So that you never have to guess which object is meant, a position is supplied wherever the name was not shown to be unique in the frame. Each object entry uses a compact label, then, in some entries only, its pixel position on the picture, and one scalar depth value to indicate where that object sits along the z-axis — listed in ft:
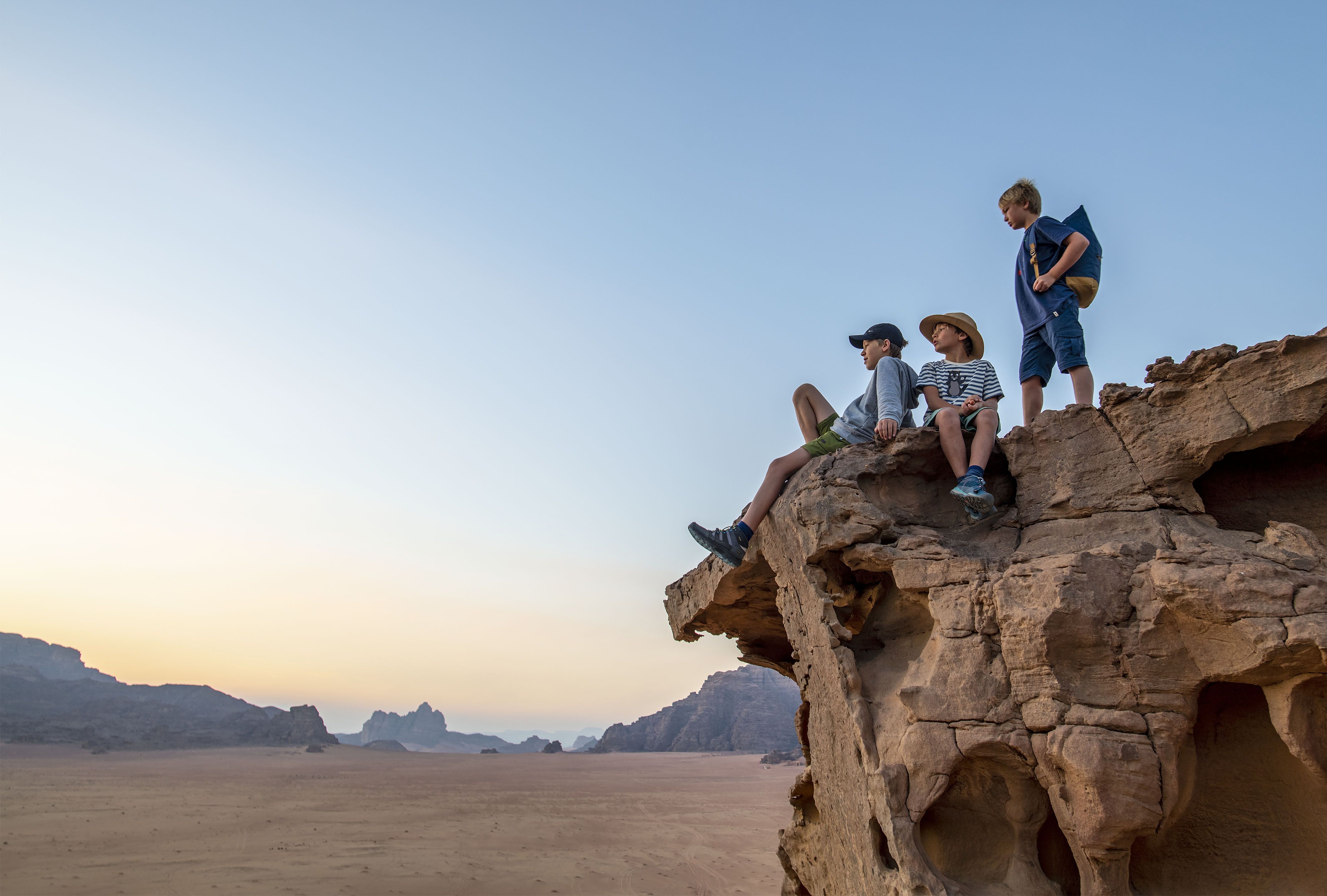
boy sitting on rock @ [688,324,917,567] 18.45
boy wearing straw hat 15.83
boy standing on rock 16.34
